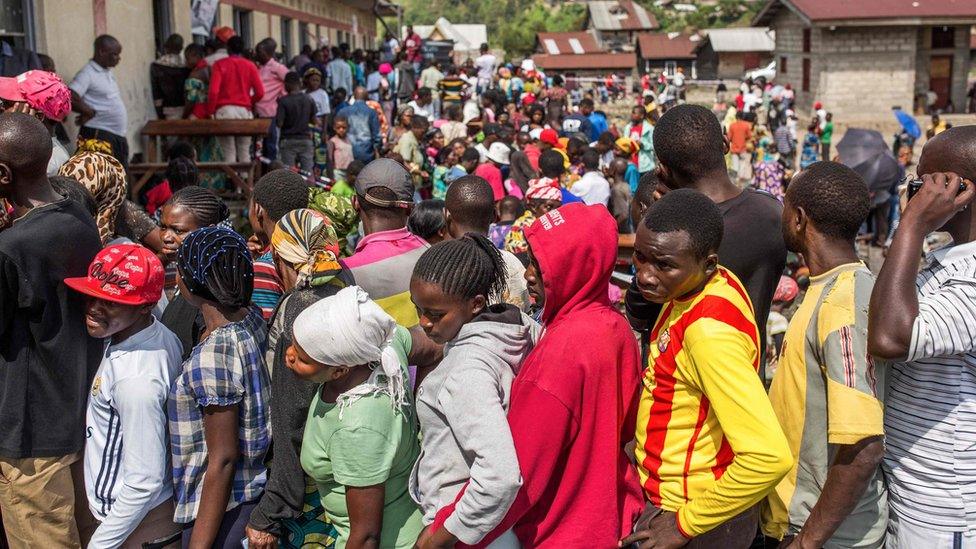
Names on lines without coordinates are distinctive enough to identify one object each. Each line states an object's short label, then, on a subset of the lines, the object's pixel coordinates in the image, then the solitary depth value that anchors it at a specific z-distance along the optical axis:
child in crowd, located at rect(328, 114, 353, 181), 11.70
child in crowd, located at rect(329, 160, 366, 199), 9.09
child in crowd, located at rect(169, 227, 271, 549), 3.03
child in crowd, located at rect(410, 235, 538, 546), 2.46
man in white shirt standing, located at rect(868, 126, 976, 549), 2.52
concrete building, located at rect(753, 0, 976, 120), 34.50
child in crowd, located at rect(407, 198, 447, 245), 5.27
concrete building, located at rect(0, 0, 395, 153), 8.59
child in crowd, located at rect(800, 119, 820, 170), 19.97
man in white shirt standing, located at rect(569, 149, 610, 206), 9.12
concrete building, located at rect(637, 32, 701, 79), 60.19
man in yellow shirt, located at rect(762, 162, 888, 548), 2.56
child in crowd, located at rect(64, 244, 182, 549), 3.05
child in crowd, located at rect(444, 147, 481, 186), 9.96
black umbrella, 13.59
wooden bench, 9.92
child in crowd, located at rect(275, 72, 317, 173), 11.55
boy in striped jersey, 2.42
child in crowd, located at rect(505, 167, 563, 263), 6.63
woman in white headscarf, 2.68
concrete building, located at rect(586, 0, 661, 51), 73.88
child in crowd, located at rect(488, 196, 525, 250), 7.09
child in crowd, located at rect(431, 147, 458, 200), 10.44
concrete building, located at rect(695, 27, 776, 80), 57.88
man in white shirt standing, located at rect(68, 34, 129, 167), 8.52
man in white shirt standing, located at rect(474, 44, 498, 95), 24.88
